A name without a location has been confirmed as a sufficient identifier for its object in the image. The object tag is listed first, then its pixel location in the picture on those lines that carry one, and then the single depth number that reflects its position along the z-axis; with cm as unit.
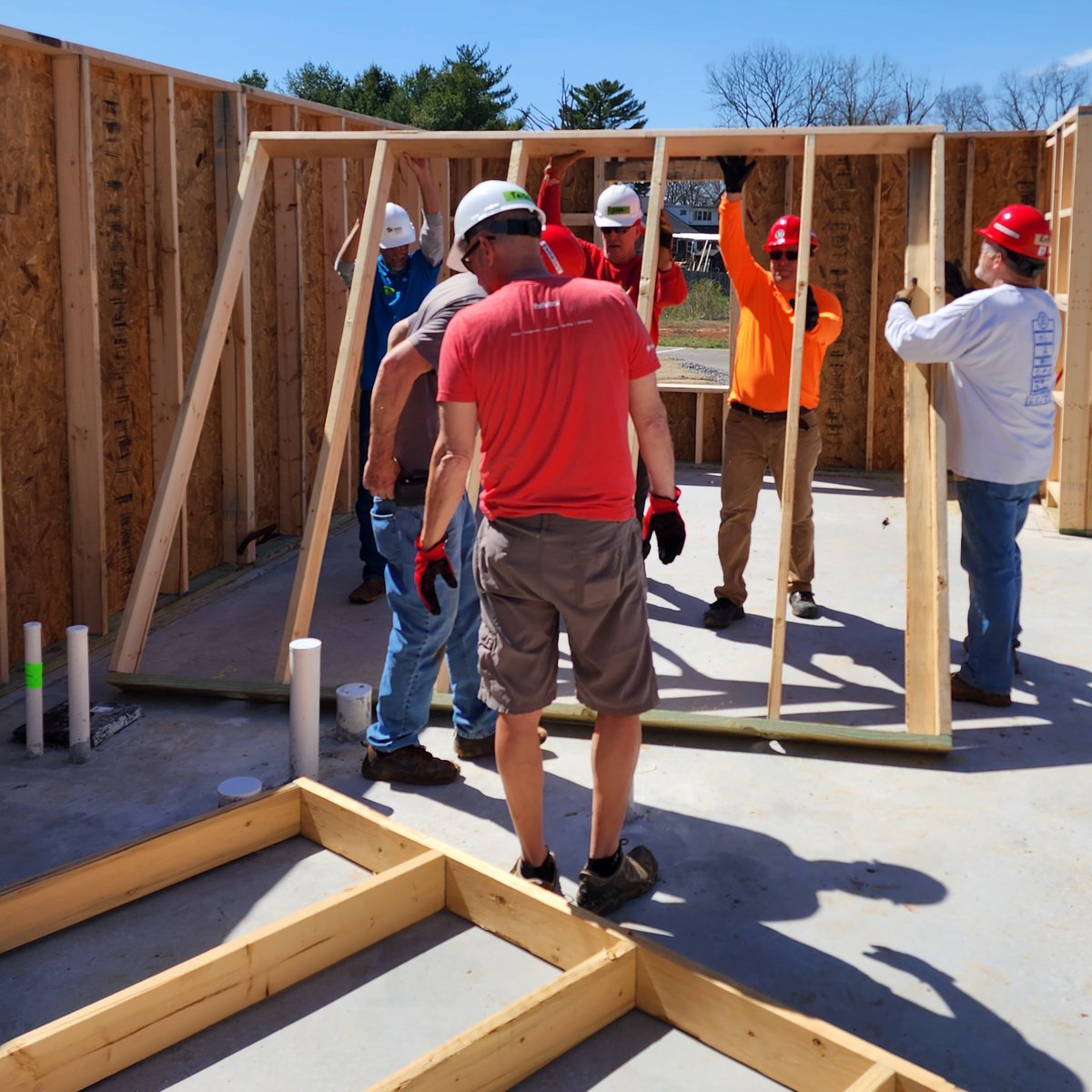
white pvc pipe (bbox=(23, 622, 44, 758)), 436
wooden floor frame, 255
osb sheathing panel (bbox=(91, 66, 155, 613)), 589
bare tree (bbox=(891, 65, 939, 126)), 4272
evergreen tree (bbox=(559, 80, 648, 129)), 4950
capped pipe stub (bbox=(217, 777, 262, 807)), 395
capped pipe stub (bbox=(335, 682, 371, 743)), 463
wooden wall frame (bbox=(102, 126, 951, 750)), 464
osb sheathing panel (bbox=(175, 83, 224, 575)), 657
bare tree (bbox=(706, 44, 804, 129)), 4616
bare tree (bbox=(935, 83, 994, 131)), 4431
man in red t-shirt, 292
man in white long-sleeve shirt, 466
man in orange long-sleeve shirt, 569
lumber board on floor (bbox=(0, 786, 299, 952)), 321
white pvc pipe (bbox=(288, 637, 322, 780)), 416
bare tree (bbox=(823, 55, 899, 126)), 4353
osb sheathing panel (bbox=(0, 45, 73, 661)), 524
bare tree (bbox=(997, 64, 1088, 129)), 4259
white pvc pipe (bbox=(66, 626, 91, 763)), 440
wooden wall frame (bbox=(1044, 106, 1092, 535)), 757
